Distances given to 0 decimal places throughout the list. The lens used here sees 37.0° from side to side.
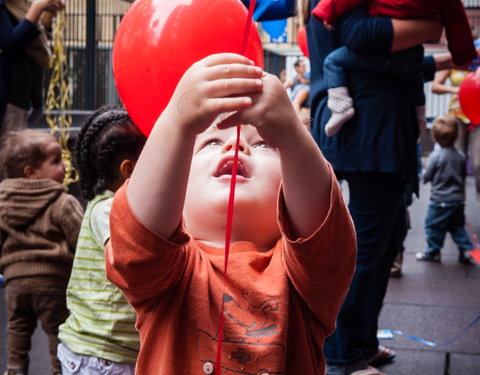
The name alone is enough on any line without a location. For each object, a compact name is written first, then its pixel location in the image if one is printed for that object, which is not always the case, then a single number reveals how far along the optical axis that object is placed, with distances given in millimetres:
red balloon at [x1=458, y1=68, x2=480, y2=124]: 4699
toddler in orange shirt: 1165
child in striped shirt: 2262
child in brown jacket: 3188
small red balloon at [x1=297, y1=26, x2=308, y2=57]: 5207
